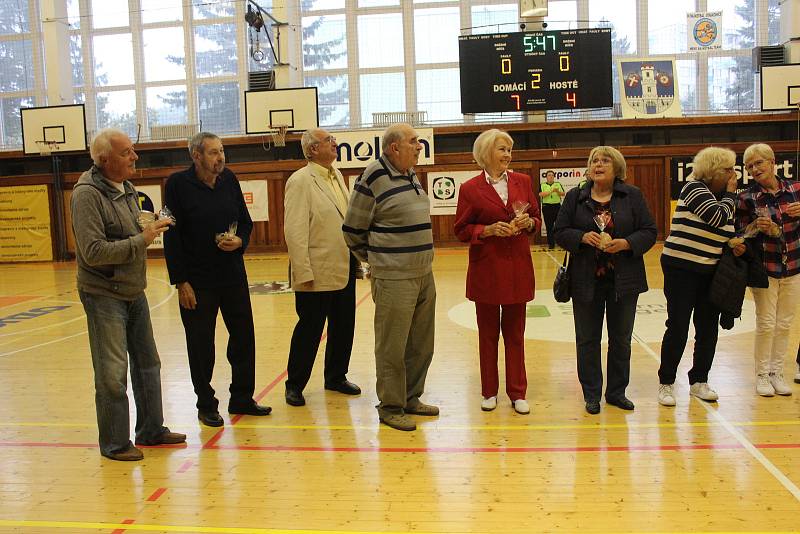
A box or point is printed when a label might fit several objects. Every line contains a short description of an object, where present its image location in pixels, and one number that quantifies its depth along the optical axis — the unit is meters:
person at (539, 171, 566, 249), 14.45
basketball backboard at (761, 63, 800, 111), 14.33
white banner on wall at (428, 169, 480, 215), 15.63
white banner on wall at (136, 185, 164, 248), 16.28
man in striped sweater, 3.97
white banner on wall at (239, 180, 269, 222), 16.14
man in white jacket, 4.41
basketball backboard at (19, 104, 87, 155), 16.06
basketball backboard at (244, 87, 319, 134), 15.23
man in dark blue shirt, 4.08
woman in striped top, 4.19
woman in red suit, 4.14
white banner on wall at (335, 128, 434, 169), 14.96
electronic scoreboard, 13.48
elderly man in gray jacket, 3.50
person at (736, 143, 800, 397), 4.32
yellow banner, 16.84
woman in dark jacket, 4.16
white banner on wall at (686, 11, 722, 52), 15.92
